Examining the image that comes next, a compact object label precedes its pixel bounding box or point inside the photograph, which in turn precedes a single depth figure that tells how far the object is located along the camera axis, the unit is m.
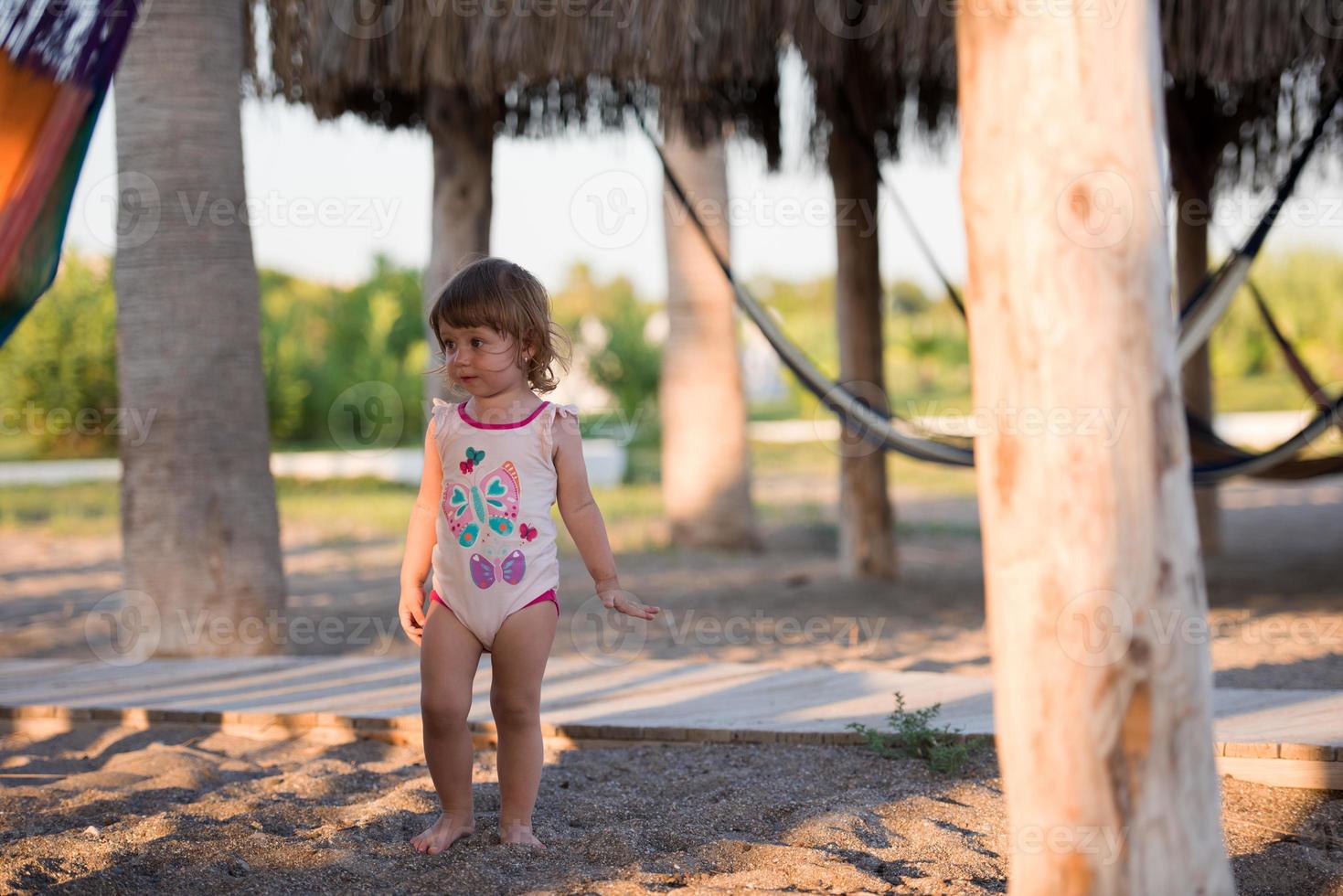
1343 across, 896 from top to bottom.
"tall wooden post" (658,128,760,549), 8.39
